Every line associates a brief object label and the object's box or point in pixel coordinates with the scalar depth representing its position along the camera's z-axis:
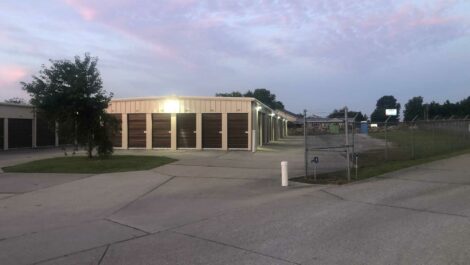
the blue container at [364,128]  23.49
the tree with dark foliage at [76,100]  19.81
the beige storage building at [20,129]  33.62
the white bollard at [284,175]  13.52
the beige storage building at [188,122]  30.80
